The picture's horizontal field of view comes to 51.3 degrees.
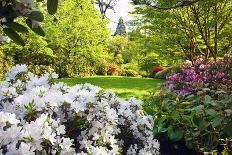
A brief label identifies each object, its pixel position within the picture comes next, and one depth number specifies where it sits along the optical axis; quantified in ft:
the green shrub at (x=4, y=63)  33.92
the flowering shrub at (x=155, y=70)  53.29
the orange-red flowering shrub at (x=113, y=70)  55.63
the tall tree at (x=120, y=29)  144.34
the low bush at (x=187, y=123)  8.39
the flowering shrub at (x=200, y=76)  14.11
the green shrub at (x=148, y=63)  51.34
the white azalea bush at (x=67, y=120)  4.05
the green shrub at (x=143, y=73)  62.34
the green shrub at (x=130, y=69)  60.95
